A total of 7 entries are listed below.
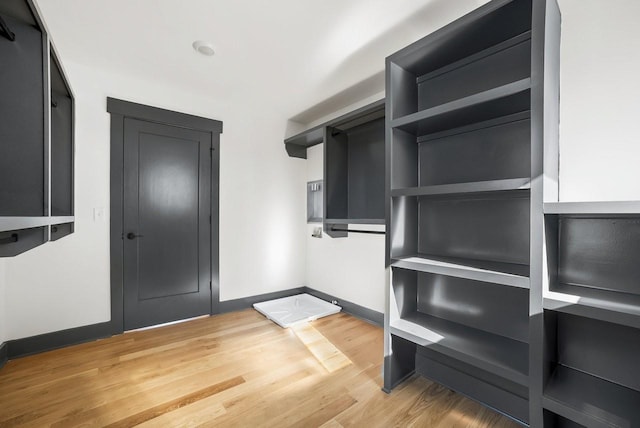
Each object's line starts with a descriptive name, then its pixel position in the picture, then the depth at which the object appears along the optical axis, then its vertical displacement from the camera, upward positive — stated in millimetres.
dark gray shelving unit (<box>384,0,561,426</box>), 1310 +87
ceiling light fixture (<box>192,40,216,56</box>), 2172 +1310
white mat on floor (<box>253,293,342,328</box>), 3031 -1116
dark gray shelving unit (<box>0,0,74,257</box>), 1019 +357
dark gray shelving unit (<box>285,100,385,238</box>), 2891 +495
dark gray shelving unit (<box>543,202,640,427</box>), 1152 -404
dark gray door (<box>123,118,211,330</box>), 2787 -99
